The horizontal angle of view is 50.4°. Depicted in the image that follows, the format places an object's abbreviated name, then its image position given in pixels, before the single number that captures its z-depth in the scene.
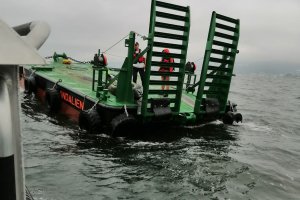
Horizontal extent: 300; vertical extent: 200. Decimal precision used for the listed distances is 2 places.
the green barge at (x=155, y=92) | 9.21
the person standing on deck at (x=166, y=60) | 9.49
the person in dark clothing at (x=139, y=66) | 11.74
